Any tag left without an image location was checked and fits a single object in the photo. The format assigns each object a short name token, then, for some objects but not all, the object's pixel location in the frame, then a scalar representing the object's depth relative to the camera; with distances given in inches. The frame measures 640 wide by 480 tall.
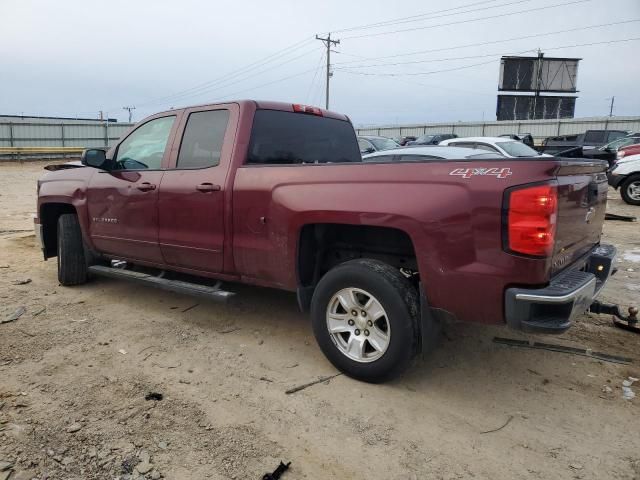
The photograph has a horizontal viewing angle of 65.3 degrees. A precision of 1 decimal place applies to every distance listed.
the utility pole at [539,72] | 1796.3
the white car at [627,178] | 465.4
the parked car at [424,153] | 332.5
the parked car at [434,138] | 969.4
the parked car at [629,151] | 470.1
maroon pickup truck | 107.1
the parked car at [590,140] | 797.9
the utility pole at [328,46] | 1818.7
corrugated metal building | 1171.3
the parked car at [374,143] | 694.5
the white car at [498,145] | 432.5
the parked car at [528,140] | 858.5
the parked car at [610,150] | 626.2
